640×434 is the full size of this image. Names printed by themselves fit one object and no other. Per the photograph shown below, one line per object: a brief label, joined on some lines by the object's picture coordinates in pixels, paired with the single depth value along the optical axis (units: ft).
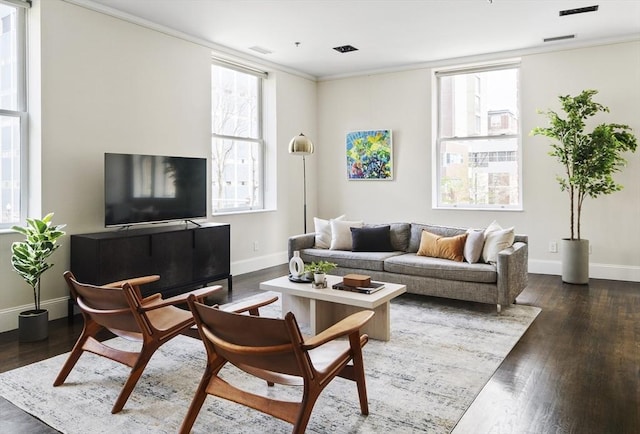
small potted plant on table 12.18
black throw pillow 17.61
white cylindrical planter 18.12
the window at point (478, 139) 21.35
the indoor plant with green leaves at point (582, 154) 17.42
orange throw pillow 15.85
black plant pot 12.11
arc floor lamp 19.51
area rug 7.91
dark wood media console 13.76
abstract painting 23.94
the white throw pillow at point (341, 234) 18.08
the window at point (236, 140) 20.40
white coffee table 11.44
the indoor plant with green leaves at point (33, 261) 12.14
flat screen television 14.76
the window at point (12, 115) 13.51
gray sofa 14.20
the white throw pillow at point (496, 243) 15.02
